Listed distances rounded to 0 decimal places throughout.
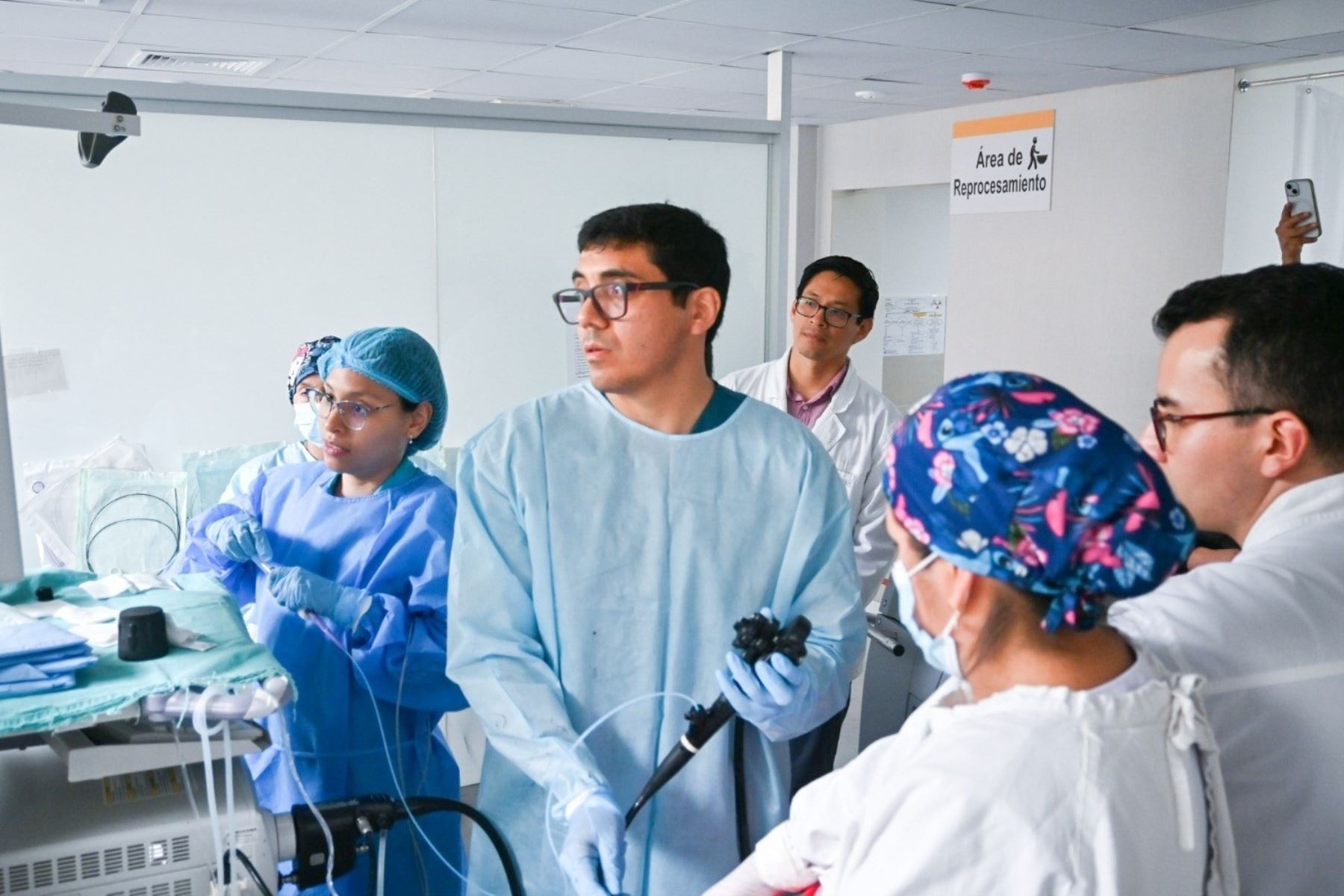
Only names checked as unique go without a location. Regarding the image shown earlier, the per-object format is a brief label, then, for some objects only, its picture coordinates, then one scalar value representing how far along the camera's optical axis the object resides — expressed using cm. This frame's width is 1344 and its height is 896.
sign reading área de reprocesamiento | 553
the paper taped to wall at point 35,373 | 214
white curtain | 427
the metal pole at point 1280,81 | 428
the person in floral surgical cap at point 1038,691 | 77
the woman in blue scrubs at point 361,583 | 166
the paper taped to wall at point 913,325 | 691
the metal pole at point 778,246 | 292
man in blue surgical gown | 142
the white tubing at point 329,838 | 114
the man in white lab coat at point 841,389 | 267
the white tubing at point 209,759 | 101
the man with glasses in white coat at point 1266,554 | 98
